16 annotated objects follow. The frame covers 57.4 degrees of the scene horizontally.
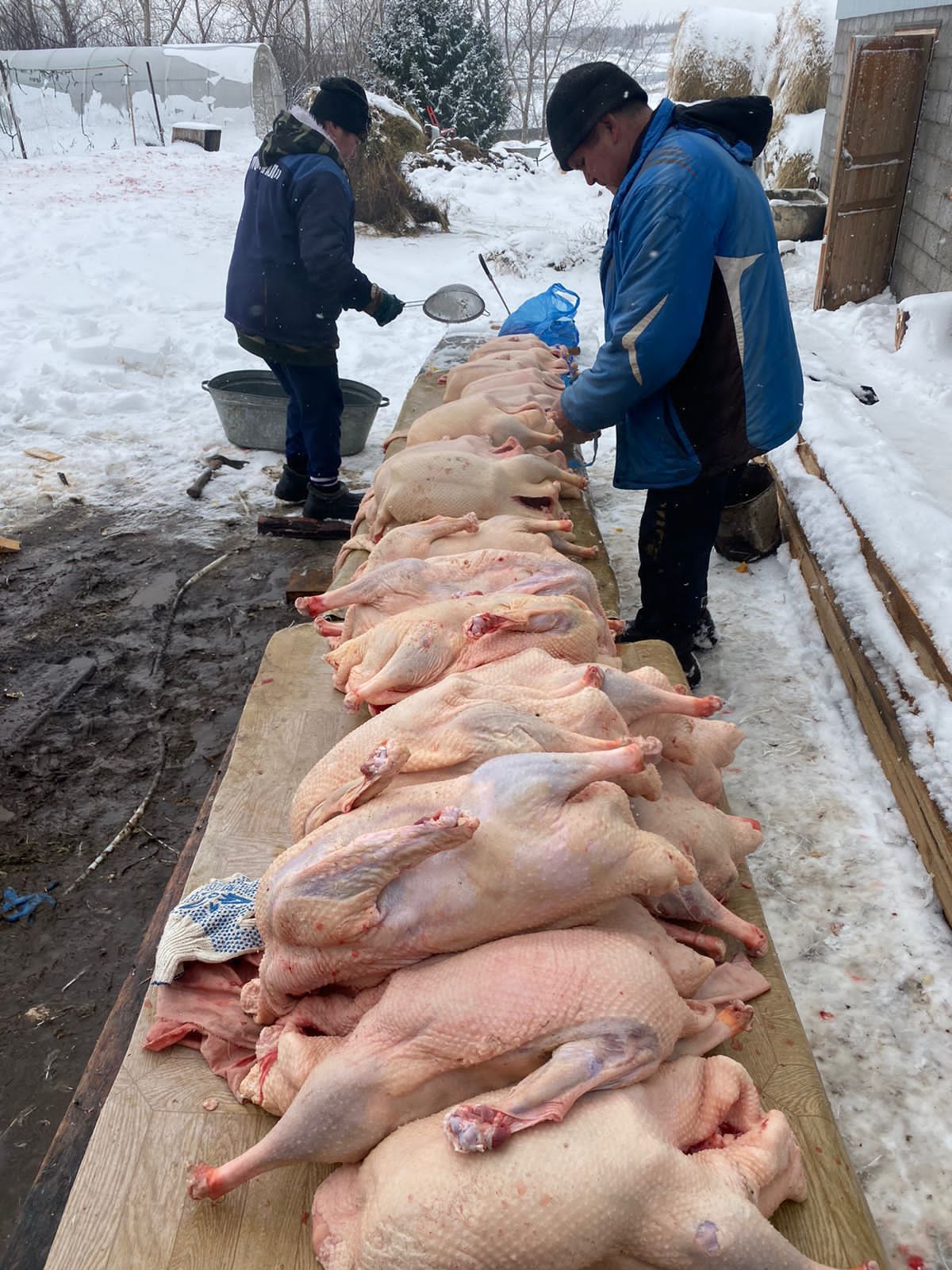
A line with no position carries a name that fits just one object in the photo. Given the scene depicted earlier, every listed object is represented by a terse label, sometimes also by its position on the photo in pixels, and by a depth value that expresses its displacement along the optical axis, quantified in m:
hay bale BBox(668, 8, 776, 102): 13.41
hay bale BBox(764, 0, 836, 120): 11.64
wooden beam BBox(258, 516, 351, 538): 5.54
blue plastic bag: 6.23
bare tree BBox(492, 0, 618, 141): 24.23
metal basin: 6.39
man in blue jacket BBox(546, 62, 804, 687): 3.01
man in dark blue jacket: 4.75
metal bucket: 4.72
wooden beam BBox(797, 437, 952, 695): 3.08
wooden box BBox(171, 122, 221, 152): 18.12
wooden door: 7.48
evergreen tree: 16.47
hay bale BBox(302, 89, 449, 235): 12.00
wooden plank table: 1.49
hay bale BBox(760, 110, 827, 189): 11.38
